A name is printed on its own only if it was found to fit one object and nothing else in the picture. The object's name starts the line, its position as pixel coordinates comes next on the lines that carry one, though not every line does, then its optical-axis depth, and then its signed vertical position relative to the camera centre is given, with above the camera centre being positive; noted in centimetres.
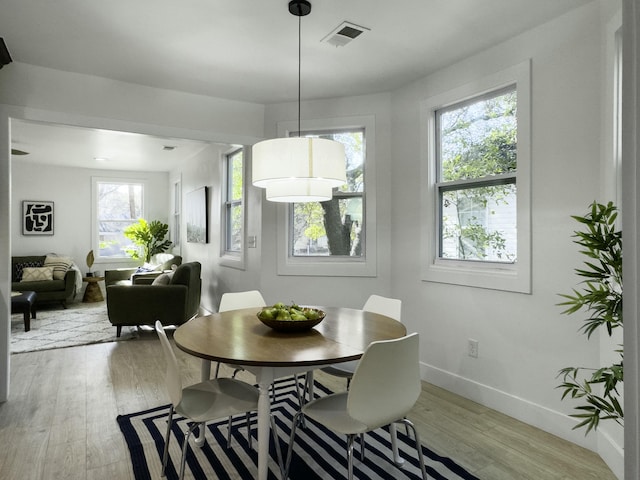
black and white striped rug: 198 -117
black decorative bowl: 195 -43
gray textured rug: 432 -114
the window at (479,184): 254 +37
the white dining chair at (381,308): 236 -47
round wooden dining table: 160 -48
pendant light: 209 +38
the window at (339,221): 358 +14
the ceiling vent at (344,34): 243 +127
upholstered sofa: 600 -64
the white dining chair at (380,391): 152 -62
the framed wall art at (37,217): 692 +35
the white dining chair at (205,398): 171 -76
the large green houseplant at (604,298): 130 -22
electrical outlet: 283 -80
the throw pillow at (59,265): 632 -45
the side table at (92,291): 688 -94
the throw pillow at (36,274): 610 -57
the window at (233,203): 471 +40
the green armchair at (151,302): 446 -73
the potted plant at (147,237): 709 +0
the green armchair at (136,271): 575 -53
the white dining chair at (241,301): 281 -46
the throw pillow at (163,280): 470 -51
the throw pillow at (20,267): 635 -48
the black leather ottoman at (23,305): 465 -79
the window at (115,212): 755 +47
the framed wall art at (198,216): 557 +31
